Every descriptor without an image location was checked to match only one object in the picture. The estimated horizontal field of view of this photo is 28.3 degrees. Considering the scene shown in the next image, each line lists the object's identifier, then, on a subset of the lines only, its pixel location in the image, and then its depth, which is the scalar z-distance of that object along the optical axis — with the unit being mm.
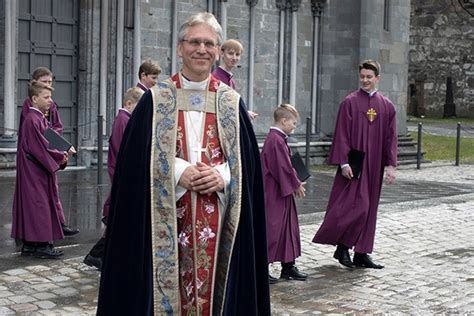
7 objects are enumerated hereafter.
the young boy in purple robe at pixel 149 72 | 7953
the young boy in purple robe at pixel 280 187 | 7680
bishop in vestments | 4434
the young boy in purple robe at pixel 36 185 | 8258
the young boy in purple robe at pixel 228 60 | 7750
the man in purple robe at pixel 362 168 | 8516
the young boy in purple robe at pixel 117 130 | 7738
